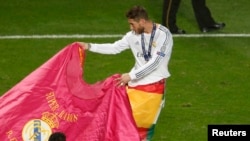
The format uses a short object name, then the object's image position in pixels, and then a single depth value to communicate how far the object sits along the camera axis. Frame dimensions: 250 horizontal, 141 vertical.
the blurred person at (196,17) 33.75
